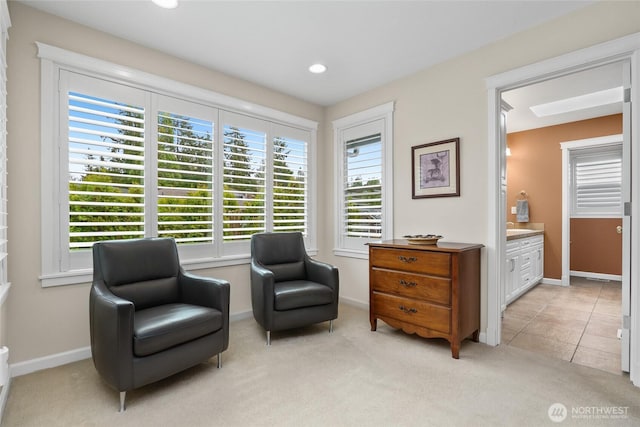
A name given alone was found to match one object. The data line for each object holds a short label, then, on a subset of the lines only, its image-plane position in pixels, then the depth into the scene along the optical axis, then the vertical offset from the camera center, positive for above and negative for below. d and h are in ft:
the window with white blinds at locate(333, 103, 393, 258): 12.09 +1.35
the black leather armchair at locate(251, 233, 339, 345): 9.25 -2.40
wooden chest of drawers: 8.31 -2.25
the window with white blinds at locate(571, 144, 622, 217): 16.89 +1.61
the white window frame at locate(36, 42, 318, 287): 7.77 +2.26
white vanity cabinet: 13.19 -2.55
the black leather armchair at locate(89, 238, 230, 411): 6.13 -2.37
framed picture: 10.07 +1.43
